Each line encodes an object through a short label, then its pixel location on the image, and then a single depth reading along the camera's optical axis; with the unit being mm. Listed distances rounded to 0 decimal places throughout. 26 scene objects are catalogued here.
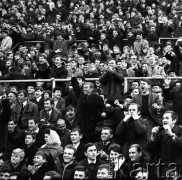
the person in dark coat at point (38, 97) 11891
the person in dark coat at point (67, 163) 8116
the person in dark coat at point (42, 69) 13820
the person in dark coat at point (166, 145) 8367
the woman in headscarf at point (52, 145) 9539
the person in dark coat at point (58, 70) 13252
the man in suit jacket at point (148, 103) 10469
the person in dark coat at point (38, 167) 8547
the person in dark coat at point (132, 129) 9320
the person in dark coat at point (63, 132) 10117
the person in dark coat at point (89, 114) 10641
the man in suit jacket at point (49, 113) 11047
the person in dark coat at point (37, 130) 10180
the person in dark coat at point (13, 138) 10648
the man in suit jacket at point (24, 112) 11531
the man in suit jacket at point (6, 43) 18094
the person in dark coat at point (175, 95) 10537
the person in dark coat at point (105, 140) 9484
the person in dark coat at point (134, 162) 7891
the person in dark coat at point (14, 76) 13094
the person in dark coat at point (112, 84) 11508
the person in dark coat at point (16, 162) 9078
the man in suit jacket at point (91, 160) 8344
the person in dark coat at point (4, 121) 10773
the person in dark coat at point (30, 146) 9914
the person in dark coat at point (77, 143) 9289
